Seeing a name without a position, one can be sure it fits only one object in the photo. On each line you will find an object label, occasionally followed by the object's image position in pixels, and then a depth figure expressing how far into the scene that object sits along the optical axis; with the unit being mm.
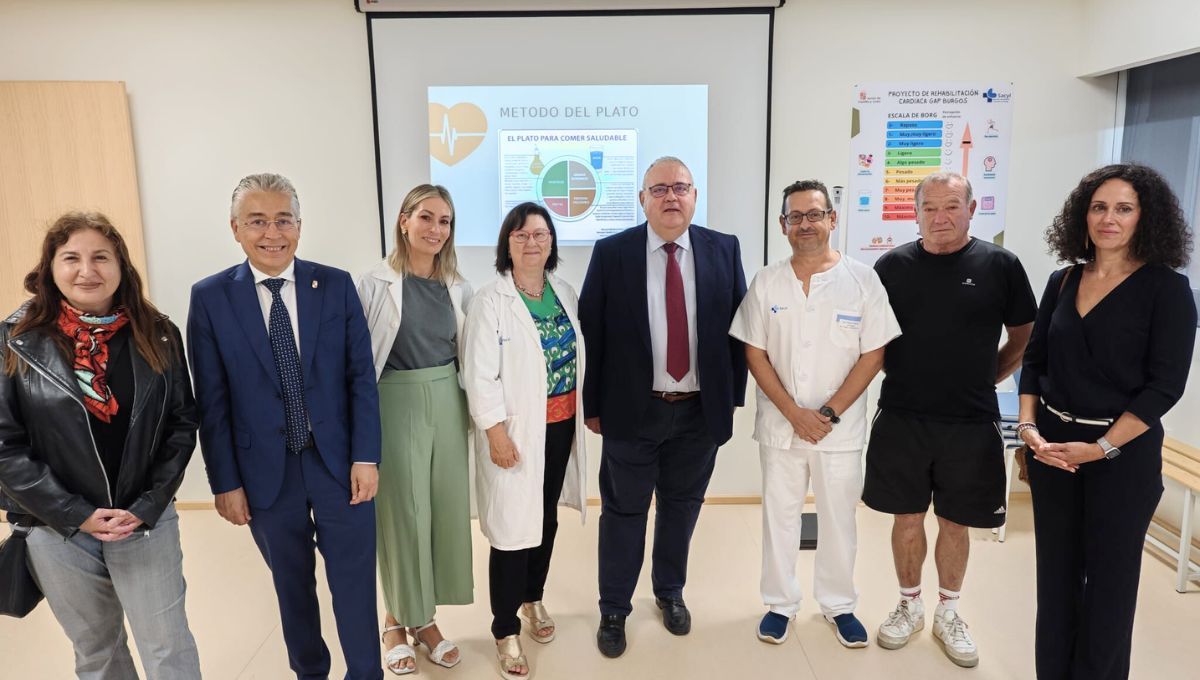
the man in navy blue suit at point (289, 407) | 1947
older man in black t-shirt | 2430
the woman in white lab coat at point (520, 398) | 2334
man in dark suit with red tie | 2490
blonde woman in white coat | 2326
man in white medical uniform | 2459
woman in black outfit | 1945
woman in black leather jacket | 1645
